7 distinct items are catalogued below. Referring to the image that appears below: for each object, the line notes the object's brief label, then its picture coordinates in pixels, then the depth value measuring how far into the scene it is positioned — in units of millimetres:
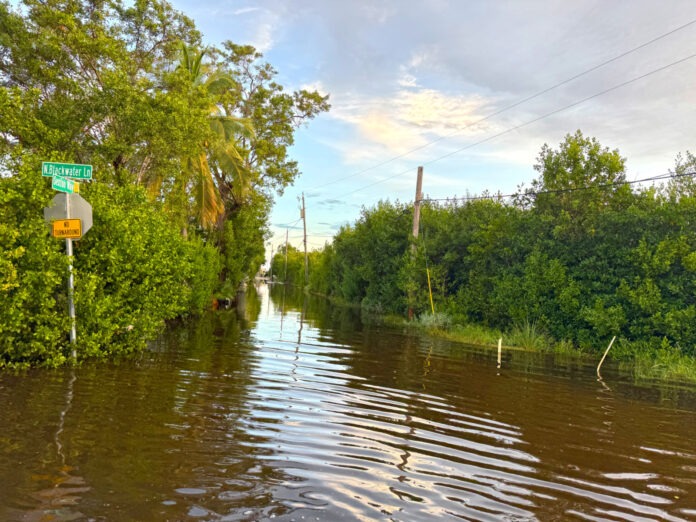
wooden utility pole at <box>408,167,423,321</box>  23875
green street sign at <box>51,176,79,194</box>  7805
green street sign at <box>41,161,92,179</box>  7793
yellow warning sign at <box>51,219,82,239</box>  8023
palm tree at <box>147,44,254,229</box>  21062
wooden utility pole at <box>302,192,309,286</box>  63375
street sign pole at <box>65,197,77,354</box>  8141
